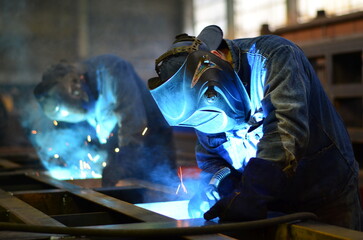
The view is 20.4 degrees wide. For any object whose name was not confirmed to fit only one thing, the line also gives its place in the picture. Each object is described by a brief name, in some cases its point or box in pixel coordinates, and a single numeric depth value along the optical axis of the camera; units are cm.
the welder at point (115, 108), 427
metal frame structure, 266
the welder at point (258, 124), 270
